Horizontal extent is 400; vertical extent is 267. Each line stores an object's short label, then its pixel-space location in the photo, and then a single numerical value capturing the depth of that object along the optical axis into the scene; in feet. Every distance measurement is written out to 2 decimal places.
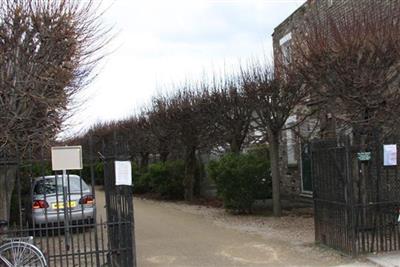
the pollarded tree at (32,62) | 30.89
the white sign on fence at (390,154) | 34.17
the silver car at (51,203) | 40.96
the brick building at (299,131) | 53.42
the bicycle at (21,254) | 27.37
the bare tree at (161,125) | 77.10
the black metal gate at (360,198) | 33.53
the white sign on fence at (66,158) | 28.01
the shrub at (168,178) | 79.25
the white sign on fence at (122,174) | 27.94
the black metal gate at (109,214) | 28.09
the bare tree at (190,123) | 69.26
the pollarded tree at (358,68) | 36.63
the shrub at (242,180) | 55.52
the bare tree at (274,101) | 52.21
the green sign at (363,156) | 34.09
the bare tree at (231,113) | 63.00
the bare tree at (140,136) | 90.43
